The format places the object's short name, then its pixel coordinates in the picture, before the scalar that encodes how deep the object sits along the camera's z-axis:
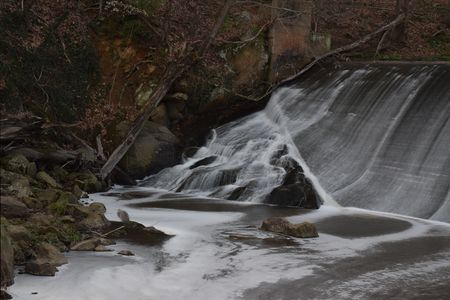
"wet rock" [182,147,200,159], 16.40
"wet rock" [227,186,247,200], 13.54
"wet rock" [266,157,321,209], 12.95
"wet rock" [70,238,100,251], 8.09
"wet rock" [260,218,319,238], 9.84
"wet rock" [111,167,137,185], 15.18
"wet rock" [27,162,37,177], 11.73
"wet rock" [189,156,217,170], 15.62
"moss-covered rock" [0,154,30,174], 11.34
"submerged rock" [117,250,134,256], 8.17
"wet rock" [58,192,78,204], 10.13
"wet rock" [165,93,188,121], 17.47
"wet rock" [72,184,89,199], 12.10
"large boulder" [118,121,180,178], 15.55
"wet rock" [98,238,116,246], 8.50
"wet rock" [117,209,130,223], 10.23
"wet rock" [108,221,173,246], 9.12
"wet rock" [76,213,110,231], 9.25
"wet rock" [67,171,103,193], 13.18
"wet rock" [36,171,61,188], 11.63
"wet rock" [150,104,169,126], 17.05
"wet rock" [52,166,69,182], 12.89
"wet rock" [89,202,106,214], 10.03
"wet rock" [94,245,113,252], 8.20
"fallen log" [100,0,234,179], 14.69
